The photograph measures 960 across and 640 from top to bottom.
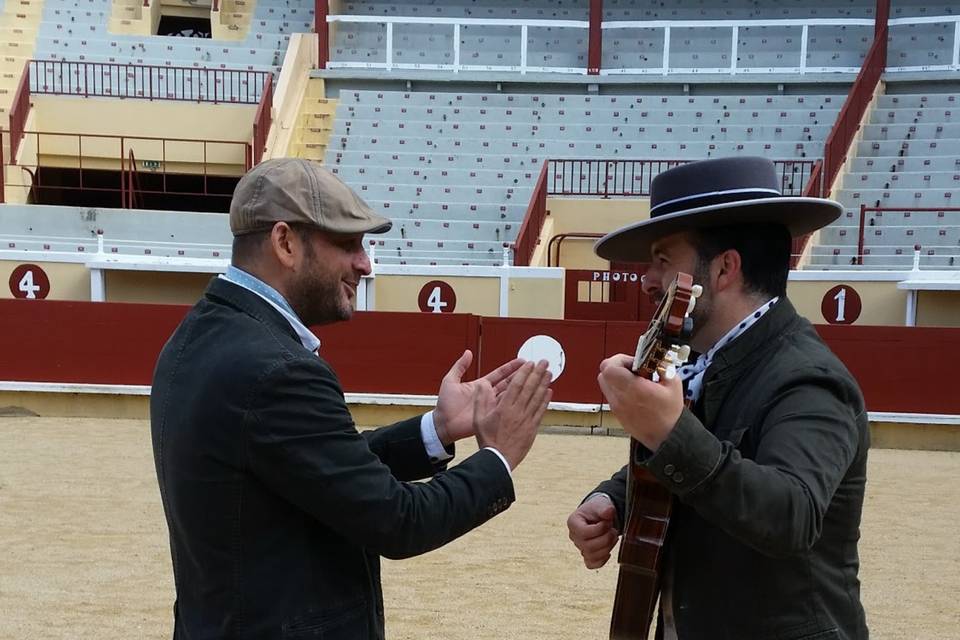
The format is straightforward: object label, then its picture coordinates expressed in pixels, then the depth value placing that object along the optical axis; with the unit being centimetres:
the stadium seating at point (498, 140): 1620
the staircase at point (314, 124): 1778
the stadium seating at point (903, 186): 1396
